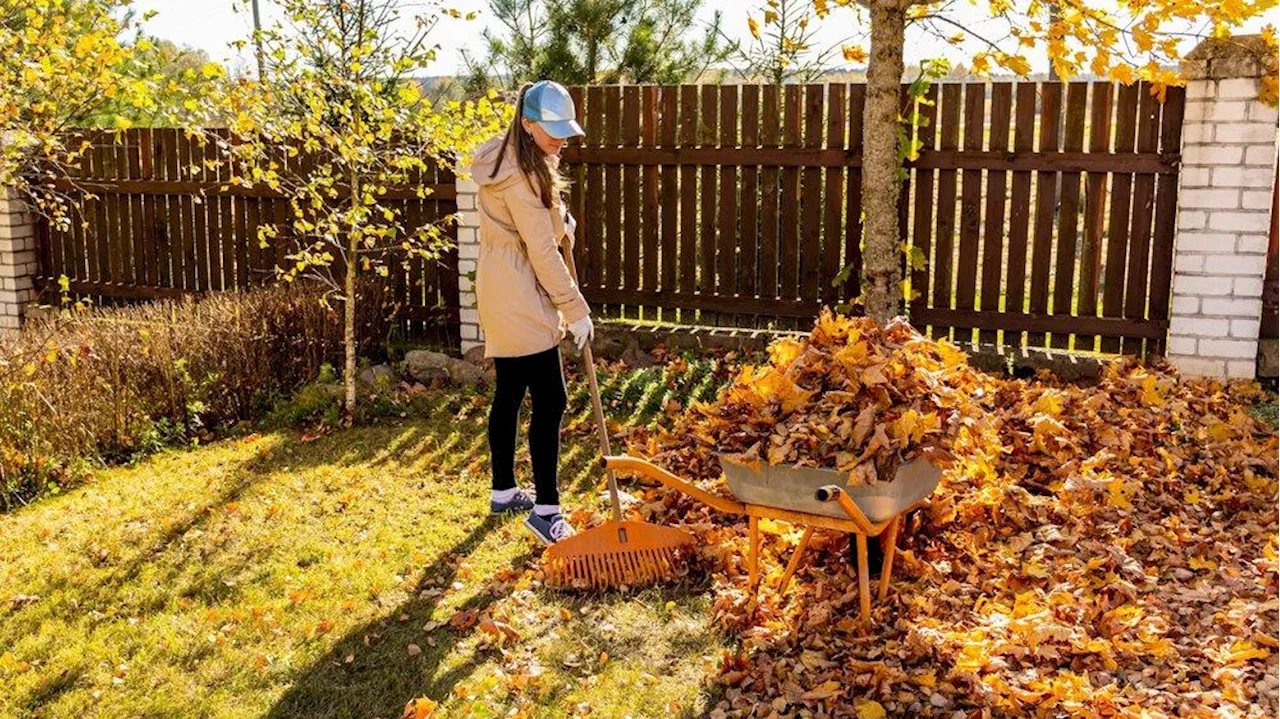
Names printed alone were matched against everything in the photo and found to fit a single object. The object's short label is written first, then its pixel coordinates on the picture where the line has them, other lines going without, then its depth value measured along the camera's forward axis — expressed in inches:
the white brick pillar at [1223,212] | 267.1
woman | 181.9
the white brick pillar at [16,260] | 406.0
